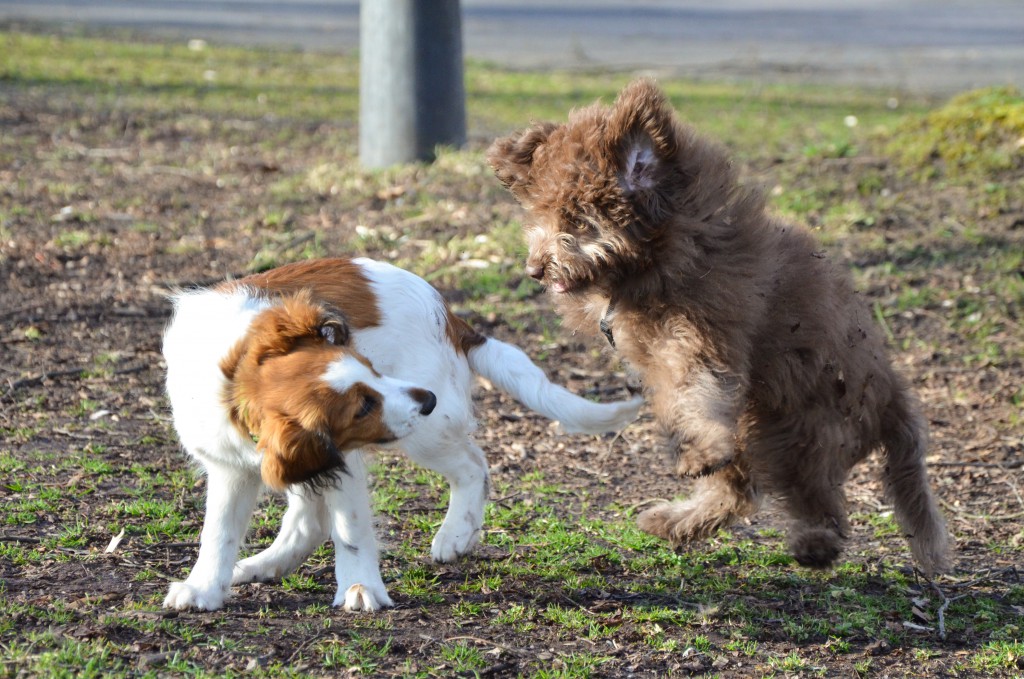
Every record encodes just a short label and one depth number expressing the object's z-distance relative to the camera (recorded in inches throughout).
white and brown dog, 299.0
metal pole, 756.0
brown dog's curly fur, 333.4
